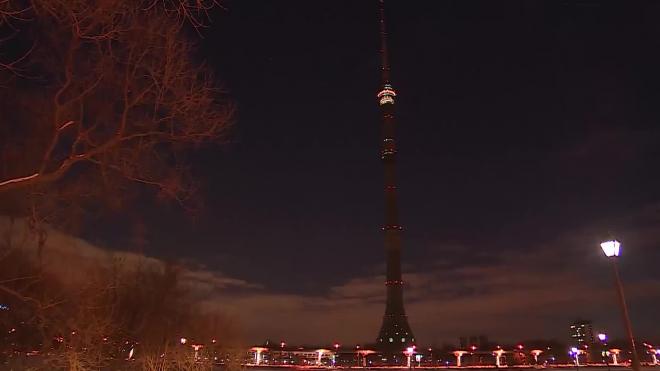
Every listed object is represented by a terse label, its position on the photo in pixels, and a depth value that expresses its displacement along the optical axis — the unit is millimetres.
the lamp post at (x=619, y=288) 15234
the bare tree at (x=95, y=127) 12867
